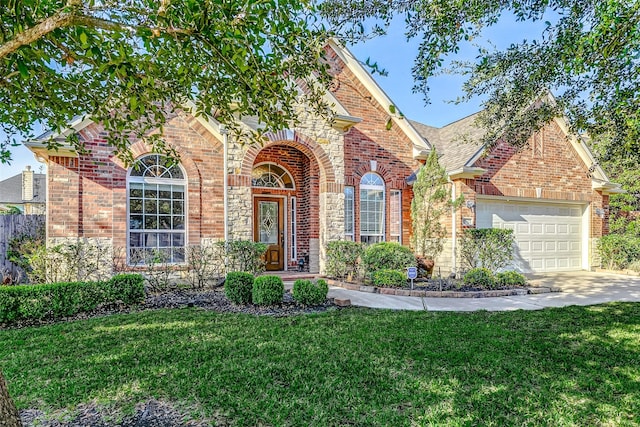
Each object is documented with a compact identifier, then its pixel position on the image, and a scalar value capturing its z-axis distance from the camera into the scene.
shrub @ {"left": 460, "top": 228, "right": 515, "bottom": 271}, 10.09
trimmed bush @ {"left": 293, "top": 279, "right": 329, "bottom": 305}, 7.07
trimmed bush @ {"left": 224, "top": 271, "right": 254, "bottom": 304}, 7.23
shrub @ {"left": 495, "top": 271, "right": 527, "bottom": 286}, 9.01
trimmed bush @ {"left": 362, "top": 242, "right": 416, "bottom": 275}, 9.55
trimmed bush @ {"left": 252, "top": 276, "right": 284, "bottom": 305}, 7.02
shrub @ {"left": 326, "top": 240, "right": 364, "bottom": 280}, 10.14
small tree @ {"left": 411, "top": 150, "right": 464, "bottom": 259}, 10.77
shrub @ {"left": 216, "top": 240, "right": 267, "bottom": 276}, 9.21
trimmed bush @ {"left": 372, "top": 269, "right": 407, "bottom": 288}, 8.80
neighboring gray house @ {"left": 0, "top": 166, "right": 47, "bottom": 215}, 25.61
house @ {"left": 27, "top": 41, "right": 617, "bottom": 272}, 9.08
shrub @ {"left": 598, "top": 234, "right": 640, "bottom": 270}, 12.54
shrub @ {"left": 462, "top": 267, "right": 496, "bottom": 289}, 8.88
